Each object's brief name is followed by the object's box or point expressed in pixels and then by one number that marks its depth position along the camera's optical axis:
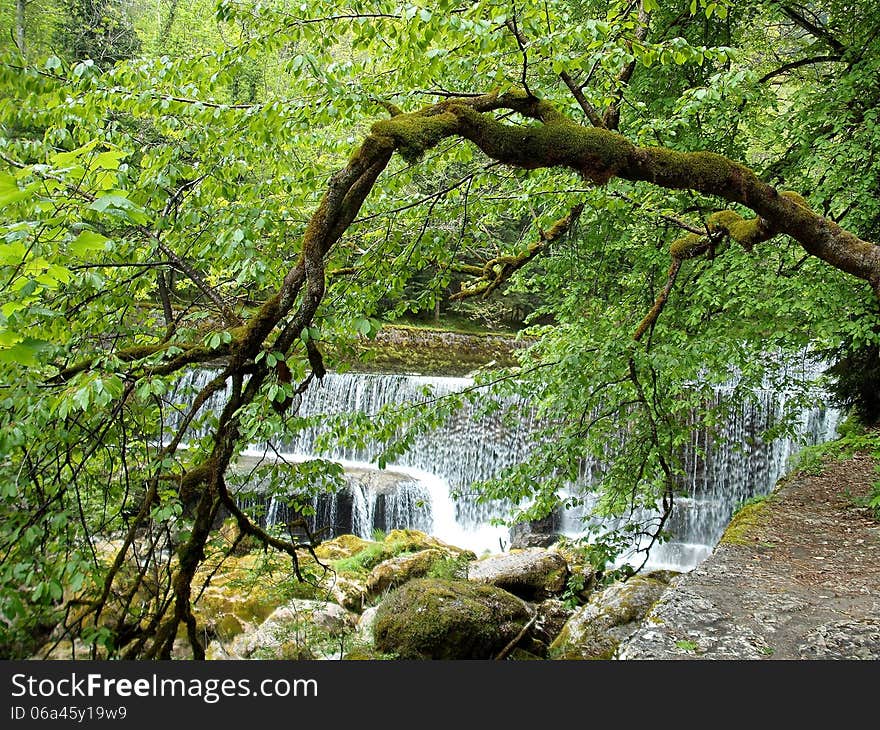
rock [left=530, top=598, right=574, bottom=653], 6.93
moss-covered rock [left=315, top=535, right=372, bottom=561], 10.30
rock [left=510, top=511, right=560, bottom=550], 11.54
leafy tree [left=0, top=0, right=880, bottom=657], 2.27
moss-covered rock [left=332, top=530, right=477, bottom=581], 9.55
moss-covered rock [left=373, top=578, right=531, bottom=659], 5.95
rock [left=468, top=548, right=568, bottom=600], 8.51
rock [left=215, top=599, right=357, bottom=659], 6.50
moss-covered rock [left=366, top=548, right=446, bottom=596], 8.41
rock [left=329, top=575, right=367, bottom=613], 8.27
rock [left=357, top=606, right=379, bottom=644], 6.90
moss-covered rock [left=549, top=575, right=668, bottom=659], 5.96
